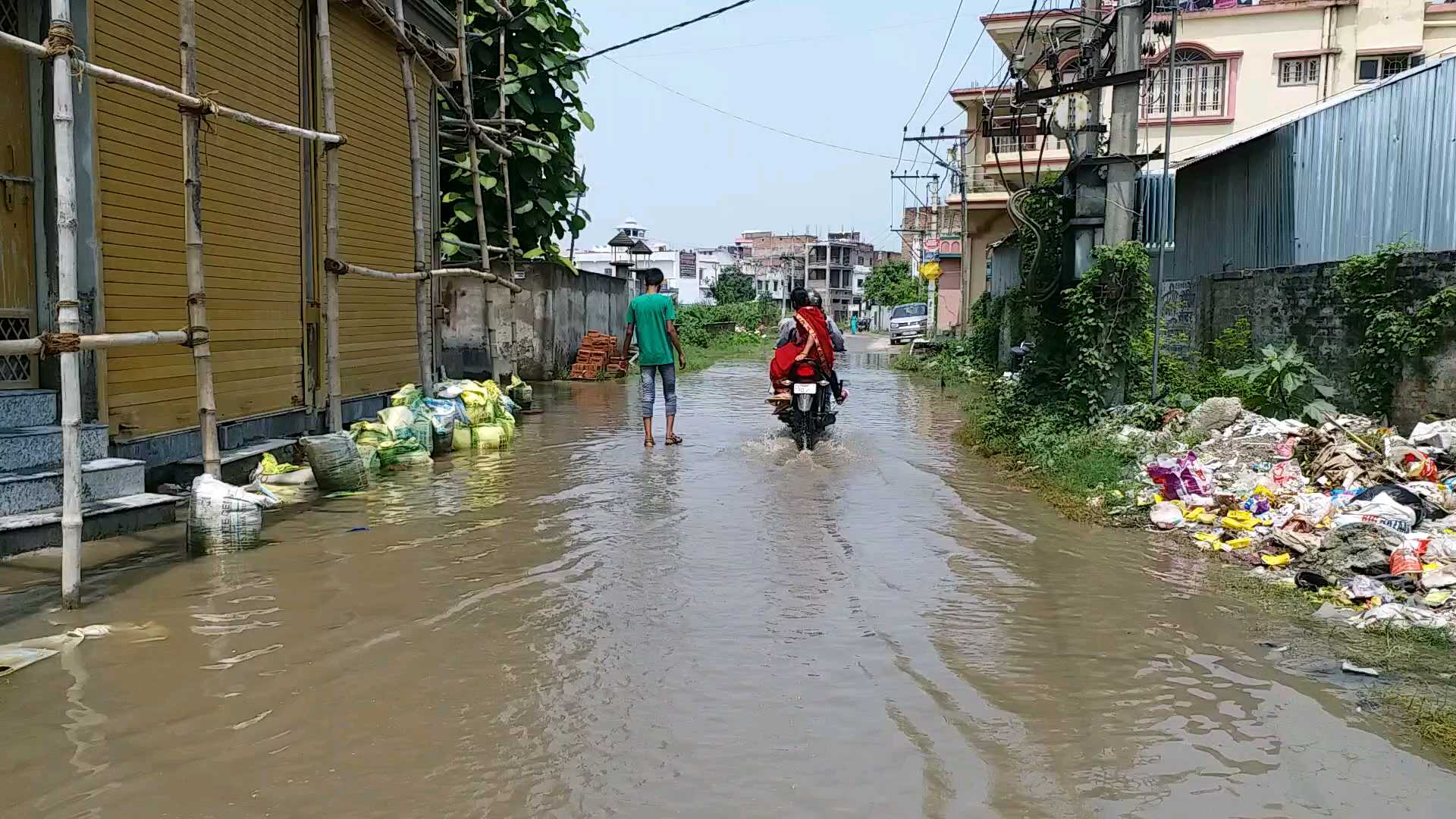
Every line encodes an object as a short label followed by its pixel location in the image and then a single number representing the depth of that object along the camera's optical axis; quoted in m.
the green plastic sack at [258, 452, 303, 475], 8.60
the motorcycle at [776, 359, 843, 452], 11.09
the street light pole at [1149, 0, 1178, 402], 9.88
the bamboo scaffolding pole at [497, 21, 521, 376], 15.43
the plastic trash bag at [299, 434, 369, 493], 8.46
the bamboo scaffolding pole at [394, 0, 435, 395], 11.07
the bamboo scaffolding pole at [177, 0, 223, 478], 6.51
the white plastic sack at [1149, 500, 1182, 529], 7.64
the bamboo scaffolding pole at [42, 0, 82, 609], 5.14
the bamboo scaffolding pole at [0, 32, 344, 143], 5.00
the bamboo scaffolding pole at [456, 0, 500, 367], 13.46
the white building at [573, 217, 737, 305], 83.67
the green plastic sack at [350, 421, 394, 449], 9.84
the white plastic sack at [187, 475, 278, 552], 6.46
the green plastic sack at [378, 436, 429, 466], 9.97
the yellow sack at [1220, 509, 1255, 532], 7.23
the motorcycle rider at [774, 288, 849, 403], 11.41
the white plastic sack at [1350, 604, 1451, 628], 5.14
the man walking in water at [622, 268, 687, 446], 11.74
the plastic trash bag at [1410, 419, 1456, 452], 7.77
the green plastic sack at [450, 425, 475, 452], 11.45
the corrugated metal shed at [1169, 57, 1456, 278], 8.94
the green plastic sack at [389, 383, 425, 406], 10.99
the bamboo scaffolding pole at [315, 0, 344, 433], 8.81
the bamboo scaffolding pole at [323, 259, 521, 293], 9.09
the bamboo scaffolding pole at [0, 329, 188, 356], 5.17
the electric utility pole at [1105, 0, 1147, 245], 10.87
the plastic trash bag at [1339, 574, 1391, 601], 5.61
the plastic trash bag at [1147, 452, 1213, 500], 8.10
